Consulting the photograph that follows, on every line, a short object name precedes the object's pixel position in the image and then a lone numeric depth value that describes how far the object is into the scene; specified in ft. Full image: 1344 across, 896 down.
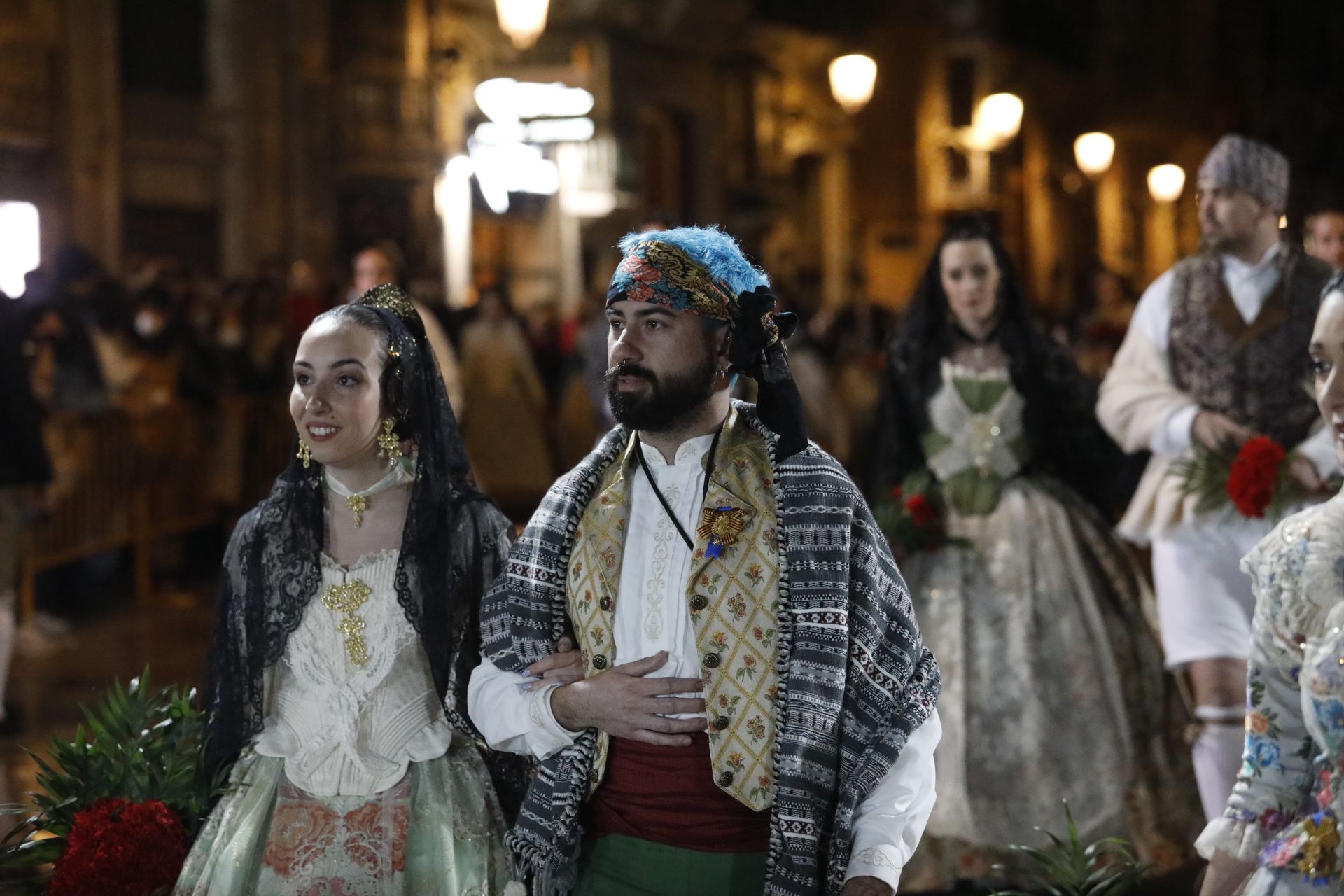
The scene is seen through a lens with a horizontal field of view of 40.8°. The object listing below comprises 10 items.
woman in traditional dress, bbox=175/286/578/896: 13.41
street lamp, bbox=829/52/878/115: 62.90
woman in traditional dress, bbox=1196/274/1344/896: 10.16
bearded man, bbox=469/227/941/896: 11.39
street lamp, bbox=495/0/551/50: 46.39
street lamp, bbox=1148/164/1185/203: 78.79
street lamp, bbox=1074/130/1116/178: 79.10
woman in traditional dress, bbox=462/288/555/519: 52.16
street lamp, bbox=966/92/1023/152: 80.89
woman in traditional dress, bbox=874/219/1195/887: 21.74
